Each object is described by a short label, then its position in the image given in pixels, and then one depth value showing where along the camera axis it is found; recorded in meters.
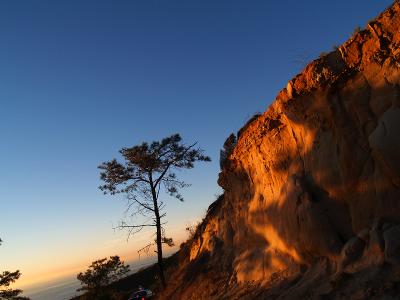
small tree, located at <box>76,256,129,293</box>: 39.25
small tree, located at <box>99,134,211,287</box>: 27.28
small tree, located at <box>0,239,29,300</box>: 29.52
